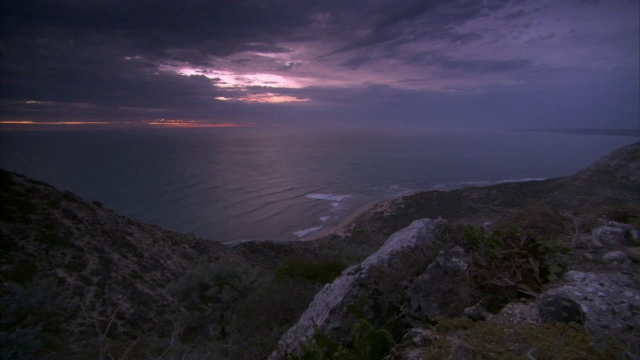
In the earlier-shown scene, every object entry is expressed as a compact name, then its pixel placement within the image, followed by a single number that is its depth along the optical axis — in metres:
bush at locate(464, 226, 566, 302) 3.42
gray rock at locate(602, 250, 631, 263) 3.78
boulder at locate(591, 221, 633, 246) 4.55
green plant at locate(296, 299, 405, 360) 2.93
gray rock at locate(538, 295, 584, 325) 2.53
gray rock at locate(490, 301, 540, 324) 2.80
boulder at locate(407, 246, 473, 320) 3.69
